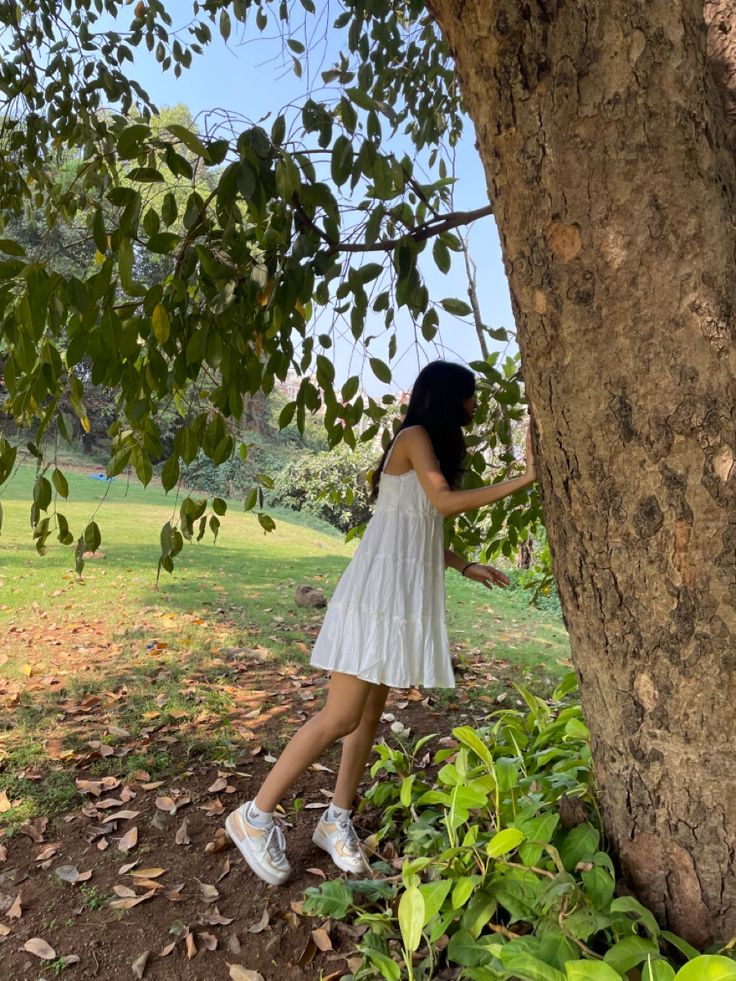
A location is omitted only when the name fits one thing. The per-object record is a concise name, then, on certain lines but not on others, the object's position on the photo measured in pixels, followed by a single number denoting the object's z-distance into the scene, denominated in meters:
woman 2.00
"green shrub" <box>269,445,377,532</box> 8.13
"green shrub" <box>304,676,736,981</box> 1.27
